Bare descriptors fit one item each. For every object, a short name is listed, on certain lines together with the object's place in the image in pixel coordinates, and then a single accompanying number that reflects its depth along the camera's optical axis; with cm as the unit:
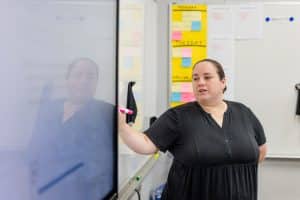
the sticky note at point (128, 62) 188
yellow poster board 323
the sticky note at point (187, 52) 324
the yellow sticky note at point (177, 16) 325
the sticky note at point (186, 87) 326
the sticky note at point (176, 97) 329
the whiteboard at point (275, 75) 314
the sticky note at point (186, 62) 324
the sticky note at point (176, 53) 326
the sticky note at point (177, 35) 325
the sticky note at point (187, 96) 325
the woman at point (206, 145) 186
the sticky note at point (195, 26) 323
